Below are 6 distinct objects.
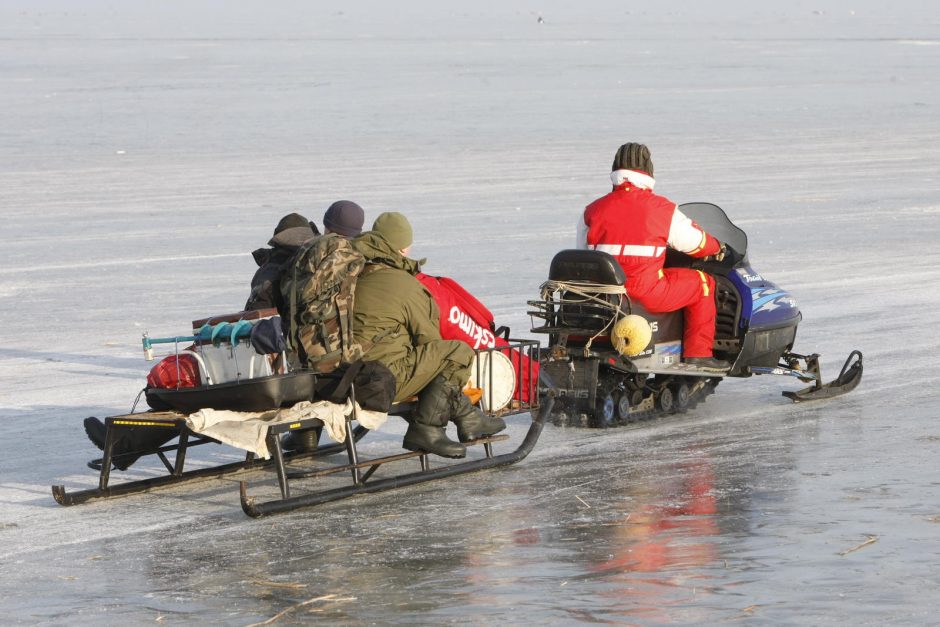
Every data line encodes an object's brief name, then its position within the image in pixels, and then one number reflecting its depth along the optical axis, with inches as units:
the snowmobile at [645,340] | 629.0
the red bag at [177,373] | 517.7
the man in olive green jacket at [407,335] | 519.8
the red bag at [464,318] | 553.9
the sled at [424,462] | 501.4
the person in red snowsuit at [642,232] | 632.4
